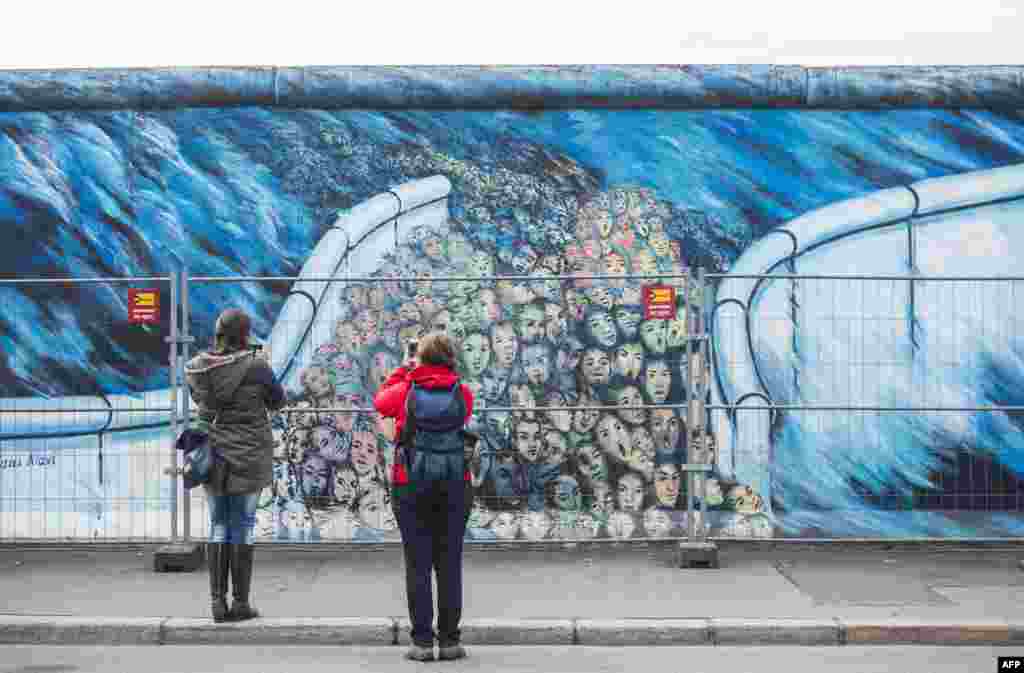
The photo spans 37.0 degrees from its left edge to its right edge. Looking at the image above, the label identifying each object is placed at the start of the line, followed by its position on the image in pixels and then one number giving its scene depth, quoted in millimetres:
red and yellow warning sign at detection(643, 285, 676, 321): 10930
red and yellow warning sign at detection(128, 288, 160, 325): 10961
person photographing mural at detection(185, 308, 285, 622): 8859
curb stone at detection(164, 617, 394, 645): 8648
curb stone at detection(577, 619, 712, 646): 8609
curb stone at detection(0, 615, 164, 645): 8680
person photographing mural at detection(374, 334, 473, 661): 8094
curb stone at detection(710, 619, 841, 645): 8578
